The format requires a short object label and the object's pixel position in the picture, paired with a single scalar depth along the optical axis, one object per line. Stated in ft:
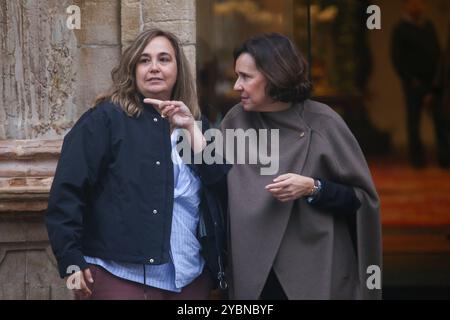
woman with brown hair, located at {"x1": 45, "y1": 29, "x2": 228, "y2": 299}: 29.32
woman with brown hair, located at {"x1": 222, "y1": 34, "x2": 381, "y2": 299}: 29.71
